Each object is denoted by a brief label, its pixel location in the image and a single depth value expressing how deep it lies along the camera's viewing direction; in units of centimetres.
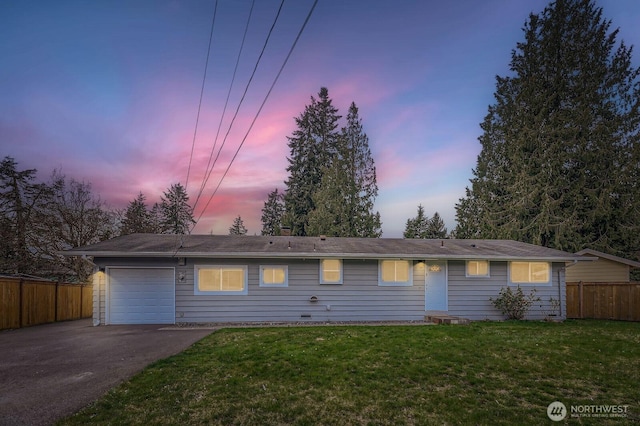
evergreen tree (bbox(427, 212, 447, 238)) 3600
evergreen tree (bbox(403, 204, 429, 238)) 3594
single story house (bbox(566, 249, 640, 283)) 1661
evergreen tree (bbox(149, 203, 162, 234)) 3459
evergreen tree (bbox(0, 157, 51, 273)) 2091
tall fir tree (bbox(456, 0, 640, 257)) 2252
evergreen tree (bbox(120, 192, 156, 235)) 2852
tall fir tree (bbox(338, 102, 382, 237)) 2747
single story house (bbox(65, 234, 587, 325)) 1234
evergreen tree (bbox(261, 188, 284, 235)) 4416
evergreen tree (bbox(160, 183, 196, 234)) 4088
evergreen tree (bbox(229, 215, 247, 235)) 6069
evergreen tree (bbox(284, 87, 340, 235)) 3322
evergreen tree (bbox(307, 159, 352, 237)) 2719
